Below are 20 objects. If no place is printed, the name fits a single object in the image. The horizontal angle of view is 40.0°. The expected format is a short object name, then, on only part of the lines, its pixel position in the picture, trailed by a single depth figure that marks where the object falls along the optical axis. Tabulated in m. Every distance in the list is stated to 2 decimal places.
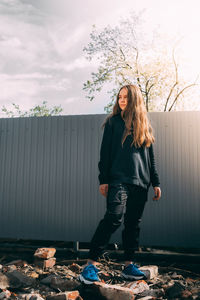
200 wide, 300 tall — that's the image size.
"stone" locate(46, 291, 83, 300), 2.04
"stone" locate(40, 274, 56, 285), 2.62
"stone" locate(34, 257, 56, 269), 3.20
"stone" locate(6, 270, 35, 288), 2.51
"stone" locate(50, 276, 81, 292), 2.44
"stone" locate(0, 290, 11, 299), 2.20
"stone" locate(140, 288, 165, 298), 2.25
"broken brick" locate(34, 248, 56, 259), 3.24
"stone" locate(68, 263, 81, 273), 3.08
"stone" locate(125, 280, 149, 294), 2.24
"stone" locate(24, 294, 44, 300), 2.06
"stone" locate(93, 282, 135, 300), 2.03
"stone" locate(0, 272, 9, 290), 2.43
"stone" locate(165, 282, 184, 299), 2.31
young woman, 2.16
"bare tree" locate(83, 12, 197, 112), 12.15
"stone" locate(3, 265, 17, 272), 3.00
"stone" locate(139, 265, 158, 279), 2.70
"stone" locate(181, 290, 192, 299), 2.26
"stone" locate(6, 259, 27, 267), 3.26
